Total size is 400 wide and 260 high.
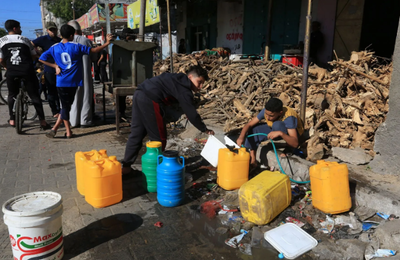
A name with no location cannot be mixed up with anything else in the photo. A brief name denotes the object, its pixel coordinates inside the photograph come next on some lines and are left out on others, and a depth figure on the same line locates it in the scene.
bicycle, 6.60
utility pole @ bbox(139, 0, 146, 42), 8.51
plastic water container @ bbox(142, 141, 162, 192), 3.86
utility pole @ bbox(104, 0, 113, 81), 14.29
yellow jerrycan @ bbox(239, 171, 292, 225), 3.17
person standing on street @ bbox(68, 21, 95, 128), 6.89
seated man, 4.16
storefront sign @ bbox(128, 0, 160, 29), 14.49
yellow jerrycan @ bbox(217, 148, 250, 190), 3.88
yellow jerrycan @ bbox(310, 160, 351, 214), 3.25
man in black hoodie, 3.91
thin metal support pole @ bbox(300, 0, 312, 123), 4.22
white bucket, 2.38
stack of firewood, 4.80
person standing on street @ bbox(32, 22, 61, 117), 7.16
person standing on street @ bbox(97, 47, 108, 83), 13.84
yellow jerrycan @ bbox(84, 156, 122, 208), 3.40
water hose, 3.94
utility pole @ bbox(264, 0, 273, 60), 9.38
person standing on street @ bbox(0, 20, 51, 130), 6.32
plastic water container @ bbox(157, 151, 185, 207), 3.53
